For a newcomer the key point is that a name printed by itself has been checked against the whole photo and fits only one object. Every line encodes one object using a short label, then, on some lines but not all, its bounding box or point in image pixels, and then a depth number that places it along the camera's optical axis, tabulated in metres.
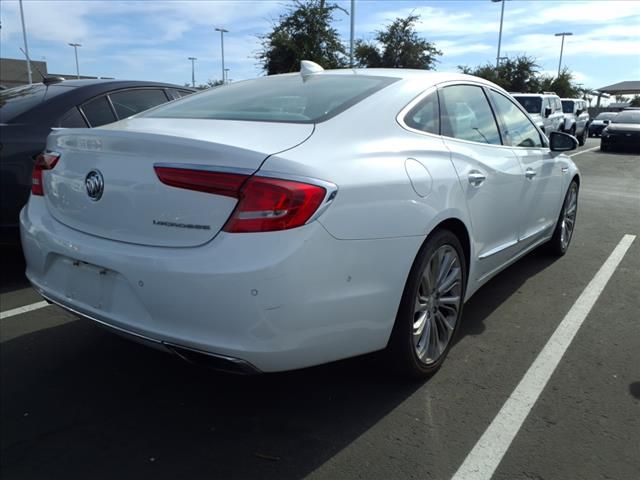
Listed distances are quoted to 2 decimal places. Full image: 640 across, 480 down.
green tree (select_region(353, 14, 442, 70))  26.86
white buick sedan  2.12
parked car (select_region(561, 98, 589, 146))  20.51
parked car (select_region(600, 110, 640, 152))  19.00
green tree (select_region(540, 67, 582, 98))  45.72
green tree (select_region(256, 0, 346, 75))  21.77
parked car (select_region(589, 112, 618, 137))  29.22
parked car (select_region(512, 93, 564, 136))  16.98
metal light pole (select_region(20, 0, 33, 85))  42.75
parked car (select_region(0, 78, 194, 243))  4.27
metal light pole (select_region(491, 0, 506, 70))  40.16
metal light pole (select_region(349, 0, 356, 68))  23.74
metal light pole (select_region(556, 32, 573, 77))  57.66
